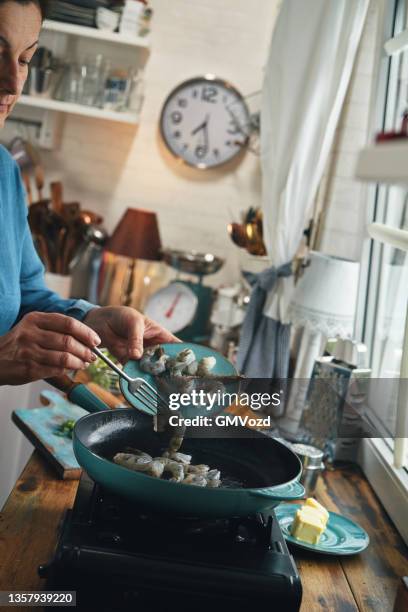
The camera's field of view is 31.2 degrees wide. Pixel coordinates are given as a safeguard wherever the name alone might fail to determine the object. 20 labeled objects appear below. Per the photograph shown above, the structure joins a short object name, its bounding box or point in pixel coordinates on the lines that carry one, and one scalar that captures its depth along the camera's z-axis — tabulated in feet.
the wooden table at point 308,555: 3.69
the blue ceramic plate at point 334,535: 4.27
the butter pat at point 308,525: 4.26
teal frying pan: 3.31
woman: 3.95
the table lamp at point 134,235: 10.23
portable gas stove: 3.18
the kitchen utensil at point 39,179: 10.49
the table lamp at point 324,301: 6.54
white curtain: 7.10
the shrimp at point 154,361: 4.40
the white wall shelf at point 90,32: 9.93
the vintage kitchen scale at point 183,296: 10.12
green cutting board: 4.79
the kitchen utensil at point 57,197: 10.39
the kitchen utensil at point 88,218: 10.25
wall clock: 10.84
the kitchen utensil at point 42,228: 10.05
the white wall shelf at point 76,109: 10.07
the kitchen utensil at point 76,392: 4.42
